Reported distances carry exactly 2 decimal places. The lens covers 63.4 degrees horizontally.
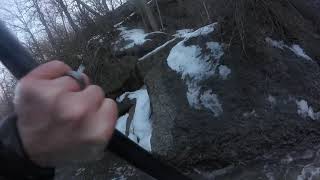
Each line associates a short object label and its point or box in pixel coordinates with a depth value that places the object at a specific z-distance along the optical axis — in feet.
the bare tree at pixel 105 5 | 20.70
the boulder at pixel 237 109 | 10.34
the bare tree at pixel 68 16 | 20.65
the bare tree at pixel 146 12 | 19.21
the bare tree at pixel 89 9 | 19.96
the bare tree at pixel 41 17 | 29.59
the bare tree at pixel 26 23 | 36.15
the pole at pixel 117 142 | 1.30
